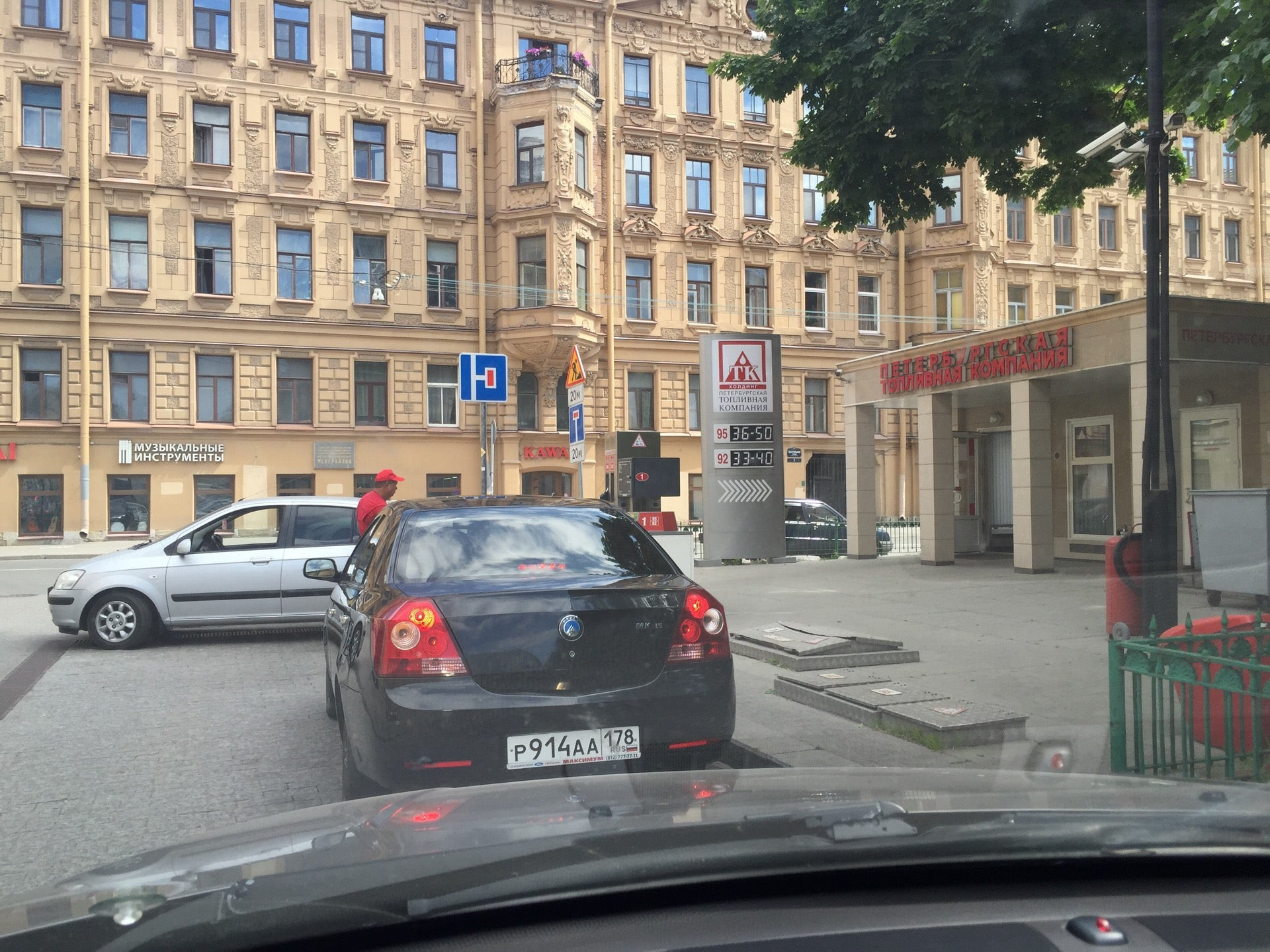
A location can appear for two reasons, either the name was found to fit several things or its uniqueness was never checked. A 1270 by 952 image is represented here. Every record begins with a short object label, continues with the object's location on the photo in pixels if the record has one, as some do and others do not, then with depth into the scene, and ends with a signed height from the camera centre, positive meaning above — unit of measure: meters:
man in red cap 11.27 -0.13
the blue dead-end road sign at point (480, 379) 18.02 +1.73
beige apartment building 30.25 +7.36
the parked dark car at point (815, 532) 24.00 -1.12
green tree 11.20 +4.24
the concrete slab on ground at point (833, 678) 8.09 -1.49
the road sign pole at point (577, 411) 14.64 +0.98
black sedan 4.82 -0.83
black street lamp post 8.02 +0.35
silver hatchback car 11.23 -0.95
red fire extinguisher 8.60 -0.85
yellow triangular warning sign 14.52 +1.46
